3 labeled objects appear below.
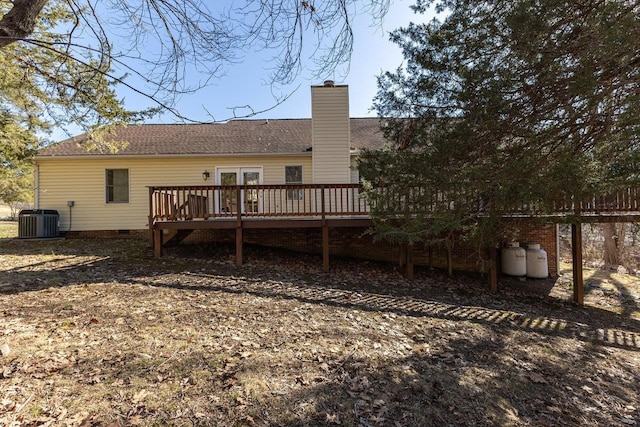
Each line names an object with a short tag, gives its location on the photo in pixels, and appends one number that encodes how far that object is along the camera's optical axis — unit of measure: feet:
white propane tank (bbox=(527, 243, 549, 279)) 29.55
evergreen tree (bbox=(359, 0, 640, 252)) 13.17
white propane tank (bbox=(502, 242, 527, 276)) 29.43
